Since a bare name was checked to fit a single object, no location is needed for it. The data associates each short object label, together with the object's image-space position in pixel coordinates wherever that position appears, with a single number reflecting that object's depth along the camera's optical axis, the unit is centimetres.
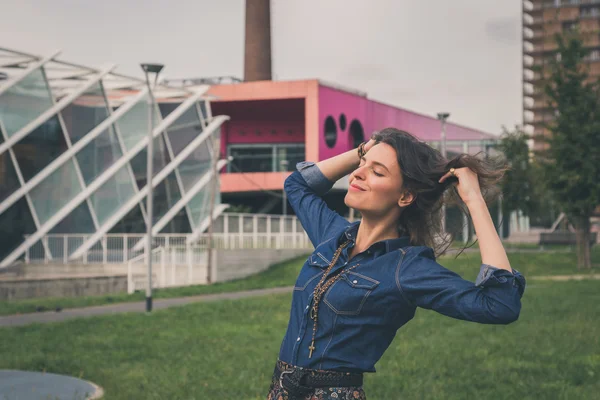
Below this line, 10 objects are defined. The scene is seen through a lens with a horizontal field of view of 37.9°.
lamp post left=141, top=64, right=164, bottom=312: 1898
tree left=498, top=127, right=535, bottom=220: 5081
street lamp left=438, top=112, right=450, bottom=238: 3487
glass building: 3044
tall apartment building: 11638
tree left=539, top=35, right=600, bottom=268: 3231
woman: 308
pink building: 5244
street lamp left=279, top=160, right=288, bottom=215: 5484
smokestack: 6159
